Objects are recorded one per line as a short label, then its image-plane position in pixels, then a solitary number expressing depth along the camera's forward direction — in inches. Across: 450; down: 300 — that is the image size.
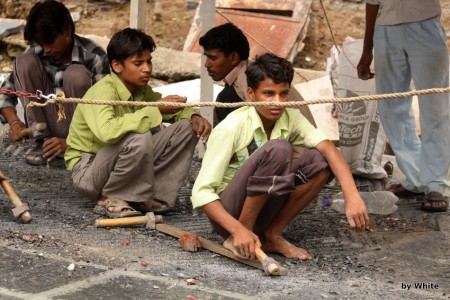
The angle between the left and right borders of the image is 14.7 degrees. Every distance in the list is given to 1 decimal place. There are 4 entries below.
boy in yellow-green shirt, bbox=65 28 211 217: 368.8
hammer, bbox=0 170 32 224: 361.2
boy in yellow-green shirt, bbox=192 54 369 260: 313.8
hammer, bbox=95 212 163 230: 361.5
